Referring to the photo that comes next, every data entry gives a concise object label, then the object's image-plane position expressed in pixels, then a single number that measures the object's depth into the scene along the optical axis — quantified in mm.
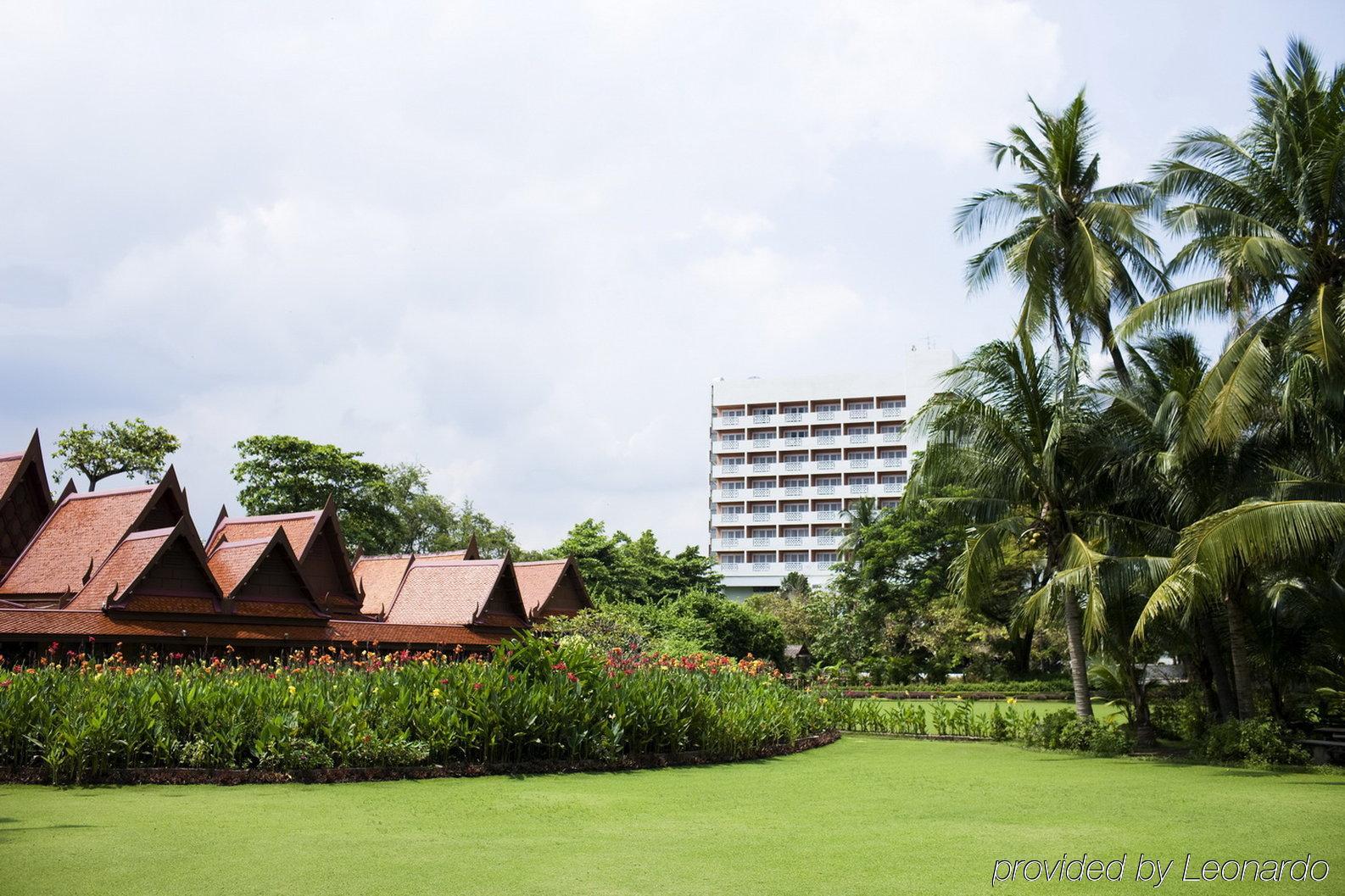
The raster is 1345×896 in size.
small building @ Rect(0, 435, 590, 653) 17188
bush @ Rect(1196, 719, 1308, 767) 13828
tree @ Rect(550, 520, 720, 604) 38344
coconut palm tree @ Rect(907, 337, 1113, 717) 17094
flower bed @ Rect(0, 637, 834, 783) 10109
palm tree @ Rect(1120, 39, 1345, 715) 12570
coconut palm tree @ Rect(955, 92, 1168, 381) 18766
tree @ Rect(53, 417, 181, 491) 38250
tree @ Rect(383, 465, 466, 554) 53656
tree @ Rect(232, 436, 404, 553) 38219
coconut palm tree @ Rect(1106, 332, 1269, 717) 15039
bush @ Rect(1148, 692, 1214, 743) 17047
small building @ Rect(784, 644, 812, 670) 47472
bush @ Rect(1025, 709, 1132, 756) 16094
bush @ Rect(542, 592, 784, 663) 24078
